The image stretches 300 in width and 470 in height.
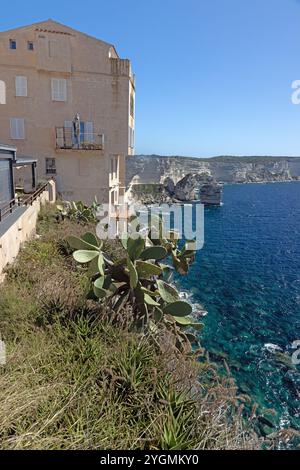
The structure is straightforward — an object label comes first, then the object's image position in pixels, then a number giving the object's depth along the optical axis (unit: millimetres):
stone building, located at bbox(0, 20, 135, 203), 25500
